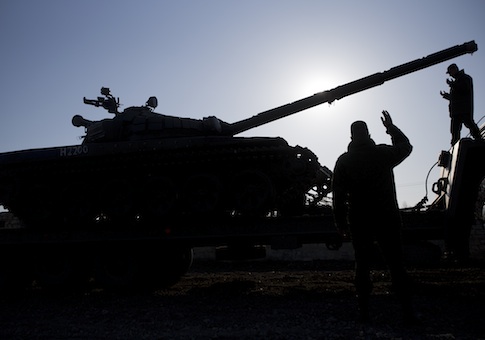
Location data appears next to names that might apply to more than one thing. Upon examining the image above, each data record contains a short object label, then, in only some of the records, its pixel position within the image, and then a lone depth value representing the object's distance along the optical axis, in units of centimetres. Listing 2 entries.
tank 761
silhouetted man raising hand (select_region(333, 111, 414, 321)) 420
